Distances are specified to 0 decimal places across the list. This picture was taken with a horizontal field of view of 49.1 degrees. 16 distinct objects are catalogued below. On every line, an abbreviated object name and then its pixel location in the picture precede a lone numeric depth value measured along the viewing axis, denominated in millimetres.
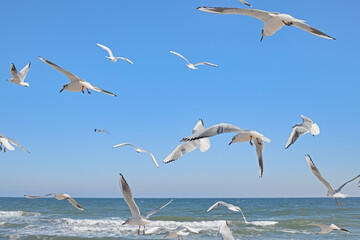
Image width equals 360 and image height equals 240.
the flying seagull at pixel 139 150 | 7587
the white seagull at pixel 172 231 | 7413
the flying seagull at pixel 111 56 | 10816
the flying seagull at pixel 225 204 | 5873
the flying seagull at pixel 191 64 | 10019
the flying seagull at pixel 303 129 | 5109
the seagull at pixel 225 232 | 5702
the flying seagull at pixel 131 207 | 5324
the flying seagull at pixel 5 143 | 6914
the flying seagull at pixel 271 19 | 4336
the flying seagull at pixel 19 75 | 9516
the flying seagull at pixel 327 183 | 5648
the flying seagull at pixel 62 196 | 5815
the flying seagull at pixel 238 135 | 4121
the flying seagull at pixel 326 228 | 8327
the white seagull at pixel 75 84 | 7011
